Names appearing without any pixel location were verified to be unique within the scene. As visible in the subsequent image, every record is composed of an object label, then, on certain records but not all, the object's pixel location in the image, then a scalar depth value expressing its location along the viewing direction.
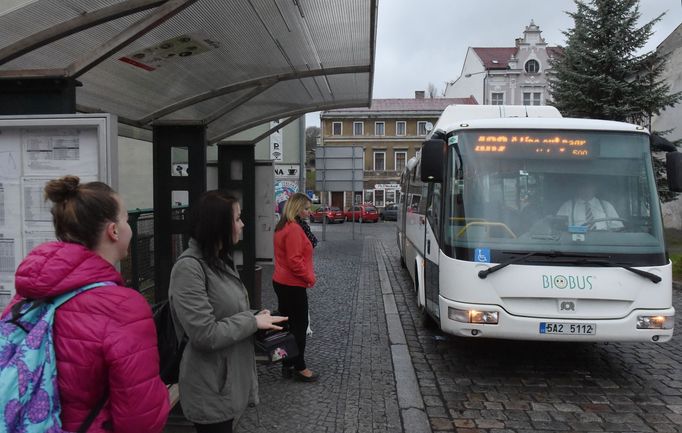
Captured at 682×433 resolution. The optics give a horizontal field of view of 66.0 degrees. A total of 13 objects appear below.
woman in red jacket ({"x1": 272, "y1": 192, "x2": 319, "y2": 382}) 4.93
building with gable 53.97
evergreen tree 18.12
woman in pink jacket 1.58
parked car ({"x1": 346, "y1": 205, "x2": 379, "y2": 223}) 42.80
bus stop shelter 3.51
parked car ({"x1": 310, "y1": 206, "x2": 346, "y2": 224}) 41.78
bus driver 5.11
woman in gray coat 2.41
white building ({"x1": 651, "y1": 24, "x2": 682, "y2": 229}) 25.14
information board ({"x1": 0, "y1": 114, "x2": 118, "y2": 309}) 3.22
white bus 4.78
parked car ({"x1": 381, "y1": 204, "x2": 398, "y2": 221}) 45.62
